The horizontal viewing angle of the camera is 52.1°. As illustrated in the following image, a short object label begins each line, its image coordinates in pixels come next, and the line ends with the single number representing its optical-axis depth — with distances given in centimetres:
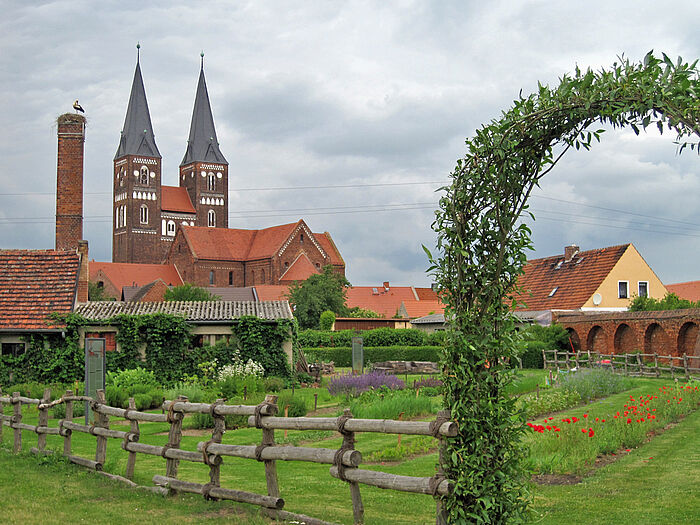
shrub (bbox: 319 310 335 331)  5431
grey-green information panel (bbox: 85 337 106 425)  1565
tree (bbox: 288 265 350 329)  6143
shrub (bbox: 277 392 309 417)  1784
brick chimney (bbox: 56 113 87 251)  3178
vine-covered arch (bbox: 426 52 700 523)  632
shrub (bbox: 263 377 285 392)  2403
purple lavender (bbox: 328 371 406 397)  2162
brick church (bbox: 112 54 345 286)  9175
